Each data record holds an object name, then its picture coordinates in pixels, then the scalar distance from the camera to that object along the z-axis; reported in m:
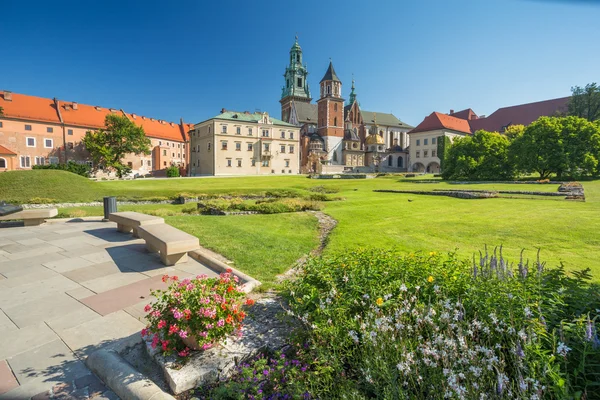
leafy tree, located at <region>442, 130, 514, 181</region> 36.91
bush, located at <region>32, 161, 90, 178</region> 43.95
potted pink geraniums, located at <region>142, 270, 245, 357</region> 3.08
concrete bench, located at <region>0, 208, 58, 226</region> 10.62
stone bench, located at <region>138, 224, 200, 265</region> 6.27
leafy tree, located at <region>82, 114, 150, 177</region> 51.31
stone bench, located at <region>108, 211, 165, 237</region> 8.53
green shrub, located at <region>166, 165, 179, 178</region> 60.56
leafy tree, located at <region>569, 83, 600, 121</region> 52.25
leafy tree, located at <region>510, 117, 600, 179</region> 32.00
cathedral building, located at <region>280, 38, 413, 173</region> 74.00
